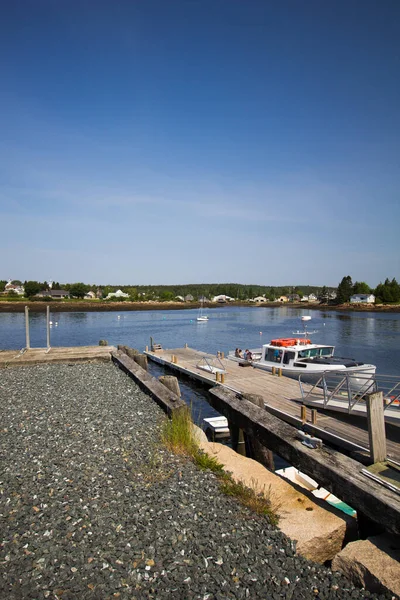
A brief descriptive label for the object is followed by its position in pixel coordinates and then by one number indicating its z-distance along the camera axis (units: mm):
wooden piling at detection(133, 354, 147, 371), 14344
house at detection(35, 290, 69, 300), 159788
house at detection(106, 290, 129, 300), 182075
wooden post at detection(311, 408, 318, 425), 13188
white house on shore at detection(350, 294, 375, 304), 164750
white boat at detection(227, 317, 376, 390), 19906
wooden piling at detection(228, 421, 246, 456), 8086
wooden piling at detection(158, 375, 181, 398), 9742
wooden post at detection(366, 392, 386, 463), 6172
